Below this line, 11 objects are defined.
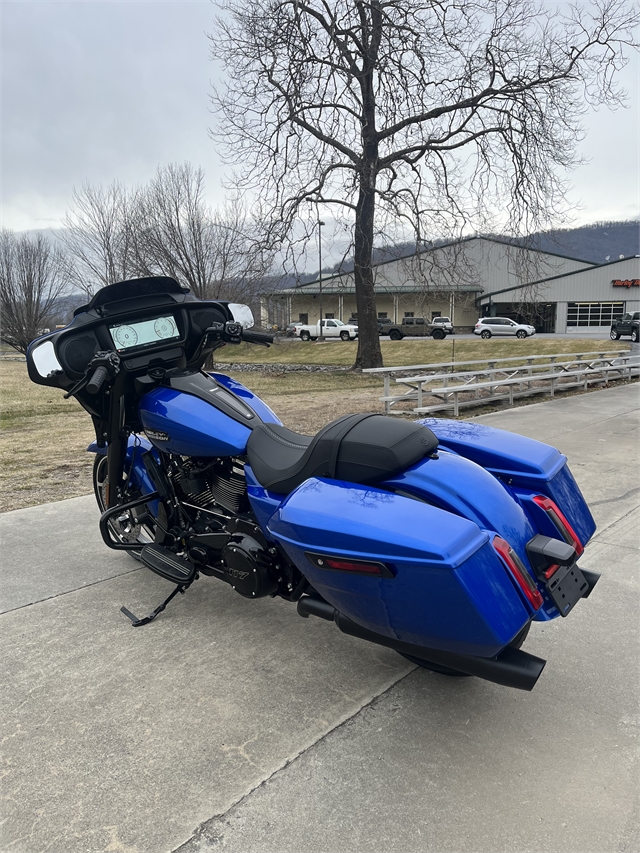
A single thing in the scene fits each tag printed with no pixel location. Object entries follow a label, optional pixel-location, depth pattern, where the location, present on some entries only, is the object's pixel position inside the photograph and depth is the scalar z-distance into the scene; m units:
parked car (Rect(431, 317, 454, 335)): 38.34
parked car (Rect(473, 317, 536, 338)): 38.81
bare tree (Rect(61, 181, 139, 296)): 21.23
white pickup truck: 39.94
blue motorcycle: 1.78
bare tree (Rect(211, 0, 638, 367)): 15.38
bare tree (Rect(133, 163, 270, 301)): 20.78
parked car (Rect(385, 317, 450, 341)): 39.19
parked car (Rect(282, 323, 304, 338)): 40.74
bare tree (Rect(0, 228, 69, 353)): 26.72
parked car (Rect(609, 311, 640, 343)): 31.44
